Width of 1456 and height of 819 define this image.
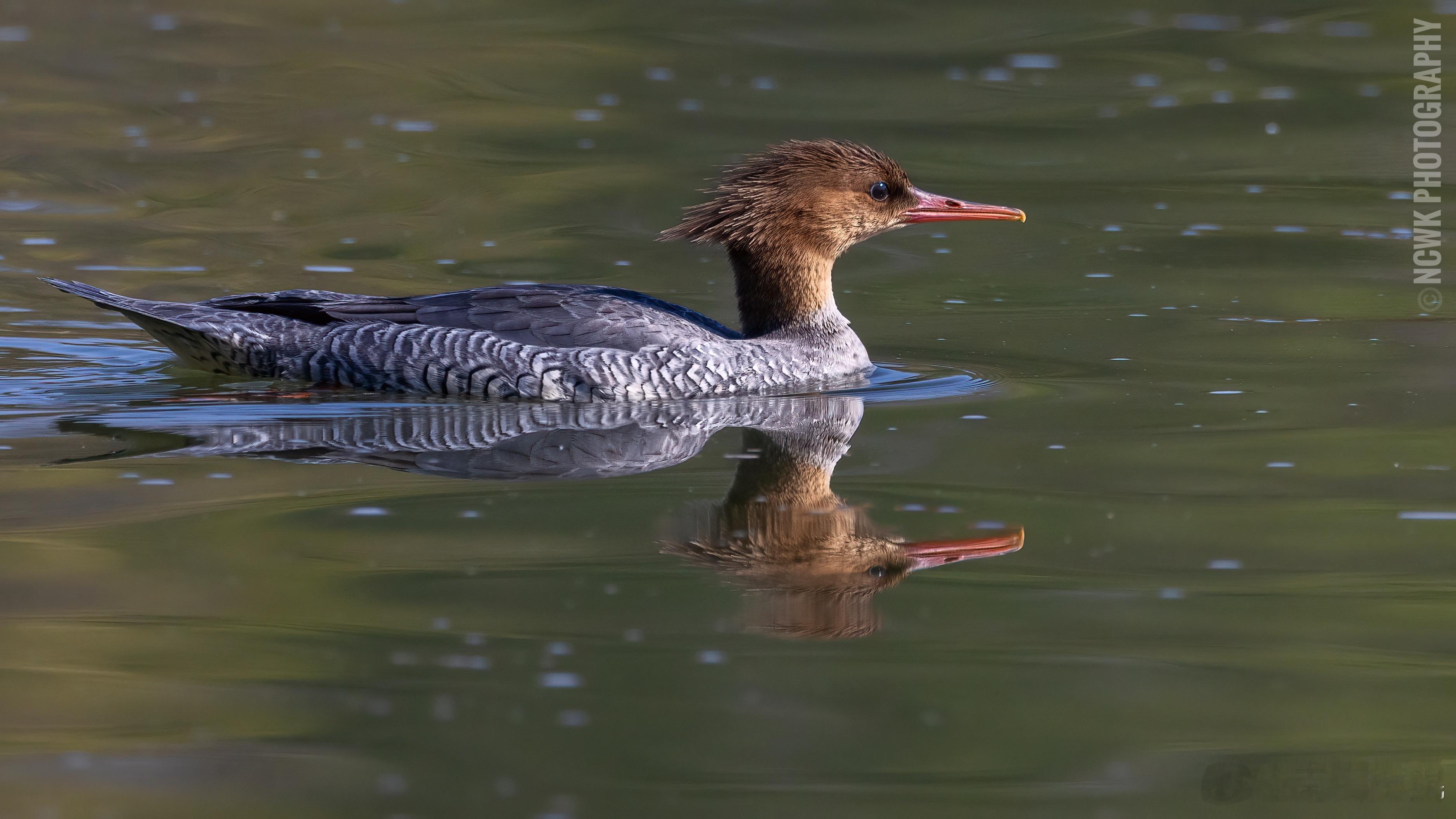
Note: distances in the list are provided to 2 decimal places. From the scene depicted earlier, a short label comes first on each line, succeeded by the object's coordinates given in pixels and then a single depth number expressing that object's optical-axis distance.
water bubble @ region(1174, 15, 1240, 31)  38.69
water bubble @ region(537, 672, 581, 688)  11.21
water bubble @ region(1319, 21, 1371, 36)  38.16
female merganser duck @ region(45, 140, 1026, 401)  18.95
